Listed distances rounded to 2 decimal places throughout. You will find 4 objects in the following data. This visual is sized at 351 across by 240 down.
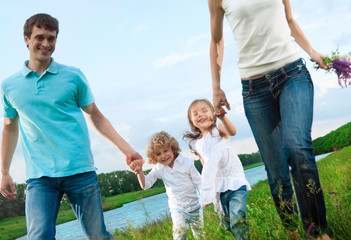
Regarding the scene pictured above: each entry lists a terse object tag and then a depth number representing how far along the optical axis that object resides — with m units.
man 3.84
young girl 4.11
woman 3.00
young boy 4.89
